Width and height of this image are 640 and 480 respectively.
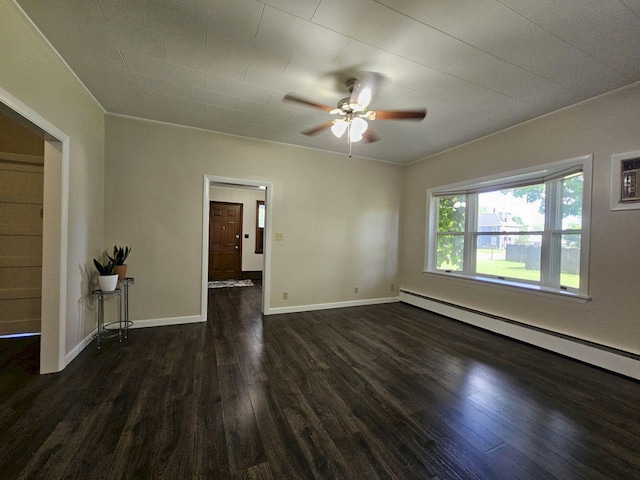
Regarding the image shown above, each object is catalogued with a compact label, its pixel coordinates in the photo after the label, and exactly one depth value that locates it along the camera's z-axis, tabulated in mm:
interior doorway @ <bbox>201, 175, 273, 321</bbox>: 3660
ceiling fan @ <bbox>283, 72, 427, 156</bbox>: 2346
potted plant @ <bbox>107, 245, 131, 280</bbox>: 2994
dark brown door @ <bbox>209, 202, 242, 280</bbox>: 6797
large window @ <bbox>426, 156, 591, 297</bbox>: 2922
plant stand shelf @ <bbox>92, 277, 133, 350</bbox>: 2896
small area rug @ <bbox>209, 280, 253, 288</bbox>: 6198
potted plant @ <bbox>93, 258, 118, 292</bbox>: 2775
